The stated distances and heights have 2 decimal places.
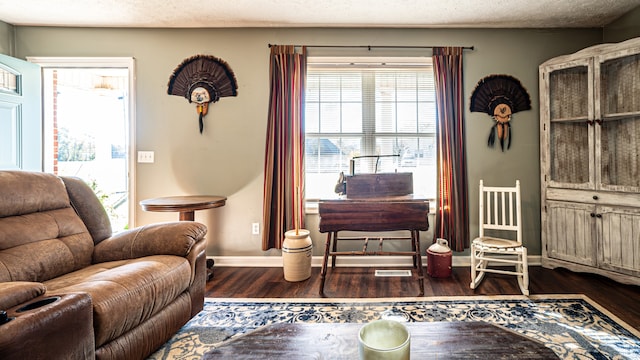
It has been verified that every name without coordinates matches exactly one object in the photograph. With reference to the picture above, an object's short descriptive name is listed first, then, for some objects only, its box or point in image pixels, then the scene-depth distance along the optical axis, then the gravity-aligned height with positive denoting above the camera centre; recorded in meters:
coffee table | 0.98 -0.55
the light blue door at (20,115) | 2.89 +0.69
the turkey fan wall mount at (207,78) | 3.23 +1.11
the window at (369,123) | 3.29 +0.63
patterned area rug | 1.76 -0.92
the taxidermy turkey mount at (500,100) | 3.19 +0.83
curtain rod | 3.21 +1.41
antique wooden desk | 2.52 -0.27
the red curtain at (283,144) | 3.16 +0.40
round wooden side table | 2.57 -0.17
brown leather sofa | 1.09 -0.44
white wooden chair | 2.50 -0.52
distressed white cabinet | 2.63 +0.18
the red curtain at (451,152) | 3.12 +0.30
